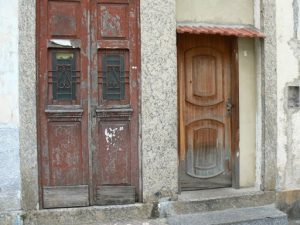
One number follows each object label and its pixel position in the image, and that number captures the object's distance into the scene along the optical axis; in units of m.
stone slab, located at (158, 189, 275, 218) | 5.55
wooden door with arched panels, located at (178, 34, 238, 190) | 6.03
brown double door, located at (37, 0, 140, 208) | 5.29
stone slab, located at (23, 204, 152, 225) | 5.16
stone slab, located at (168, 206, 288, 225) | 5.30
